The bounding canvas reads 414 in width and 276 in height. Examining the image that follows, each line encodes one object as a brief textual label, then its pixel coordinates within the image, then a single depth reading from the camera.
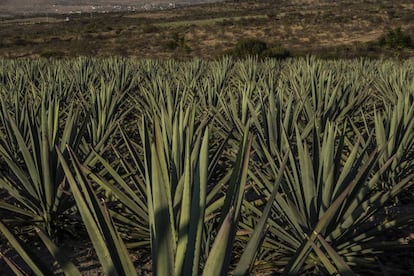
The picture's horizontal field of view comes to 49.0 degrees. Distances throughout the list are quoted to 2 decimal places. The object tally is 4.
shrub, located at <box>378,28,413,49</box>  19.12
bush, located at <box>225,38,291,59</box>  19.83
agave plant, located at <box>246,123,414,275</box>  2.34
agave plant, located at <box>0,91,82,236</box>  2.77
